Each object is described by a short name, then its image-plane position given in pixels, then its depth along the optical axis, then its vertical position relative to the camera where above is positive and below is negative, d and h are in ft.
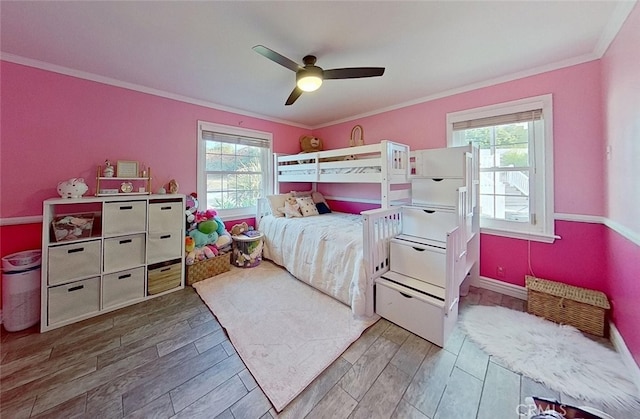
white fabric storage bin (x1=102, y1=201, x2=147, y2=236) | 7.43 -0.18
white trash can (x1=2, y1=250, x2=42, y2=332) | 6.29 -2.23
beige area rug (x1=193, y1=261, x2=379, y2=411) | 4.99 -3.27
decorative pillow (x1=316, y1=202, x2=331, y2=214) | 13.21 +0.23
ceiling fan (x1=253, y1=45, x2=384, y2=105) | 6.22 +3.91
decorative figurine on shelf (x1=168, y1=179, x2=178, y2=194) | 9.48 +1.07
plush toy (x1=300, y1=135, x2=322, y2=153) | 14.44 +4.30
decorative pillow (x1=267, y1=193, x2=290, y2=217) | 11.92 +0.48
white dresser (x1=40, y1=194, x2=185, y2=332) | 6.60 -1.36
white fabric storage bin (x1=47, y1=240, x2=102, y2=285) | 6.55 -1.48
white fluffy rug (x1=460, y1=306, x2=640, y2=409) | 4.54 -3.38
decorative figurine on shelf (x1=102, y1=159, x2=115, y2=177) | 8.09 +1.48
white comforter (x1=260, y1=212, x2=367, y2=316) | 7.34 -1.54
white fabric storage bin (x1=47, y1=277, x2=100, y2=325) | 6.55 -2.63
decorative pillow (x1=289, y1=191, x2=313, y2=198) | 13.23 +1.08
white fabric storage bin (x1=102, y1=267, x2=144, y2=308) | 7.39 -2.52
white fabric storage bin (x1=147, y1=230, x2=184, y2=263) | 8.27 -1.27
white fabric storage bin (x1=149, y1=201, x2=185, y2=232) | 8.31 -0.16
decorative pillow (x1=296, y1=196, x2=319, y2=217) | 12.06 +0.27
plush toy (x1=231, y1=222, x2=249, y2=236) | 11.19 -0.84
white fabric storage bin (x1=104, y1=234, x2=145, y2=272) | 7.43 -1.36
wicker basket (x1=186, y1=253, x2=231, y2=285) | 9.20 -2.36
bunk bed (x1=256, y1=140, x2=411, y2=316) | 7.00 -0.83
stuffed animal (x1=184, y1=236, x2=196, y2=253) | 9.28 -1.31
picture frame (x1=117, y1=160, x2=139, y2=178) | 8.38 +1.61
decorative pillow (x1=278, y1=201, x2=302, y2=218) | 11.62 +0.10
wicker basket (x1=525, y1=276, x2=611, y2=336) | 6.14 -2.62
